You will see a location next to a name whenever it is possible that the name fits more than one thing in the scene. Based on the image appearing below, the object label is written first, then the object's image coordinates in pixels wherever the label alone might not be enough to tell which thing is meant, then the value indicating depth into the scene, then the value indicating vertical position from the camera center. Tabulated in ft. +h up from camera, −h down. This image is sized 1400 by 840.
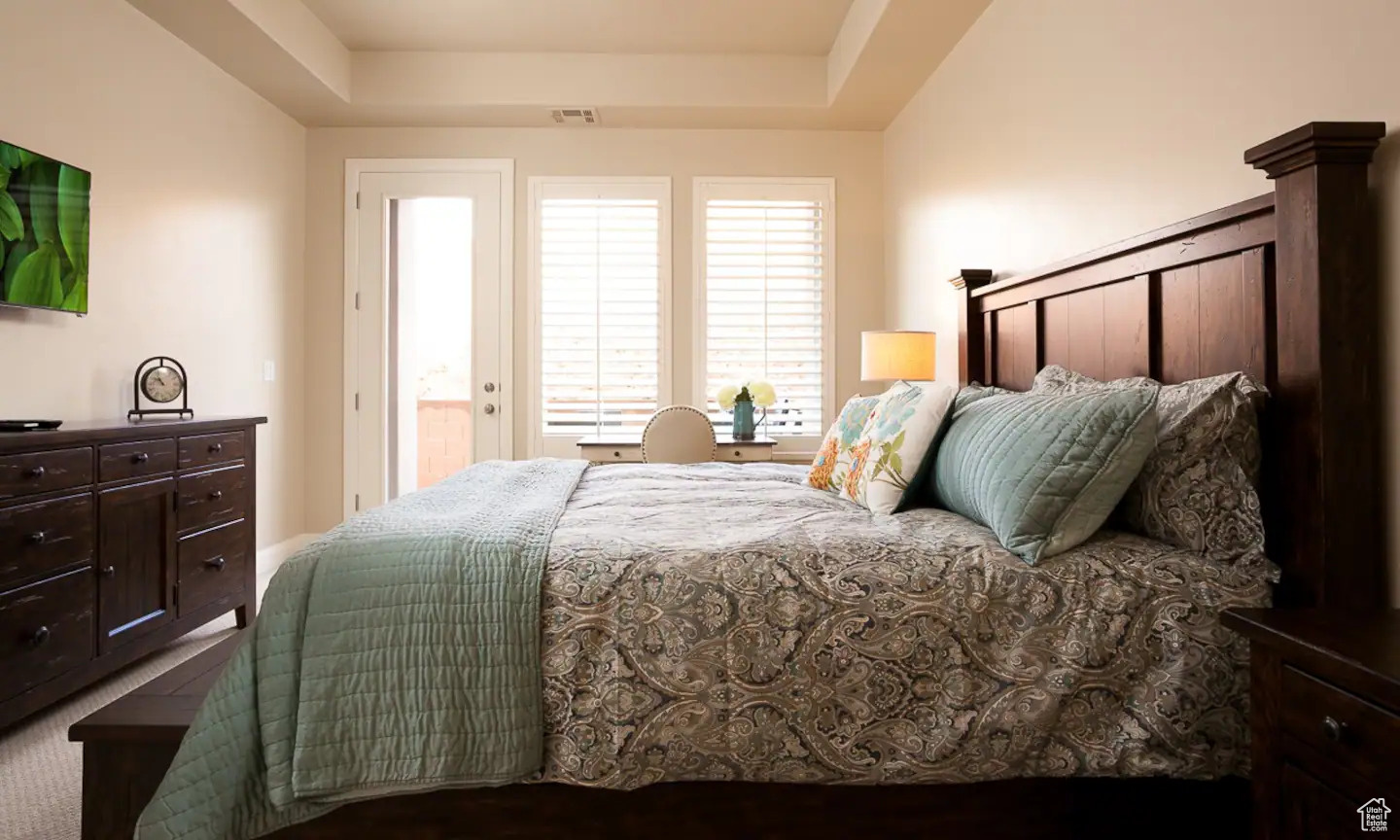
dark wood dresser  7.21 -1.26
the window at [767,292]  15.66 +2.78
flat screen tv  8.22 +2.27
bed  4.59 -1.42
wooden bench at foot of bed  4.74 -2.05
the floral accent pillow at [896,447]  6.71 -0.17
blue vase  14.78 +0.20
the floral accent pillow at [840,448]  8.27 -0.23
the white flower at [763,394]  14.84 +0.67
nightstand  3.29 -1.36
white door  15.35 +2.56
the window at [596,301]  15.52 +2.59
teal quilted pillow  5.07 -0.28
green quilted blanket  4.44 -1.55
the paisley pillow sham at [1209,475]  4.98 -0.33
